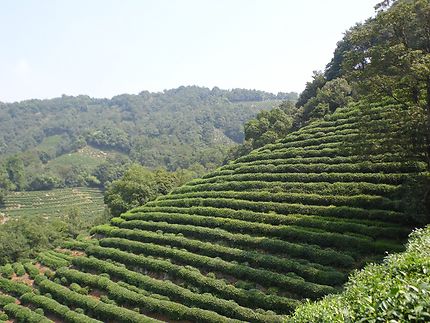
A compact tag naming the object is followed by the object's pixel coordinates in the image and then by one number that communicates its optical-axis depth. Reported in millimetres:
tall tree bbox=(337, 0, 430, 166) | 20375
